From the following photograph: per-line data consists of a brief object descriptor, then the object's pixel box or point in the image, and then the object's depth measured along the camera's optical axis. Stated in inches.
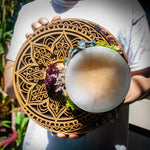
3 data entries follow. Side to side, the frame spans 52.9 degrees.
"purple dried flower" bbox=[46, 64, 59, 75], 18.4
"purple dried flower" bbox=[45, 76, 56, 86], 18.4
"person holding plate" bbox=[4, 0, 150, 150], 23.5
